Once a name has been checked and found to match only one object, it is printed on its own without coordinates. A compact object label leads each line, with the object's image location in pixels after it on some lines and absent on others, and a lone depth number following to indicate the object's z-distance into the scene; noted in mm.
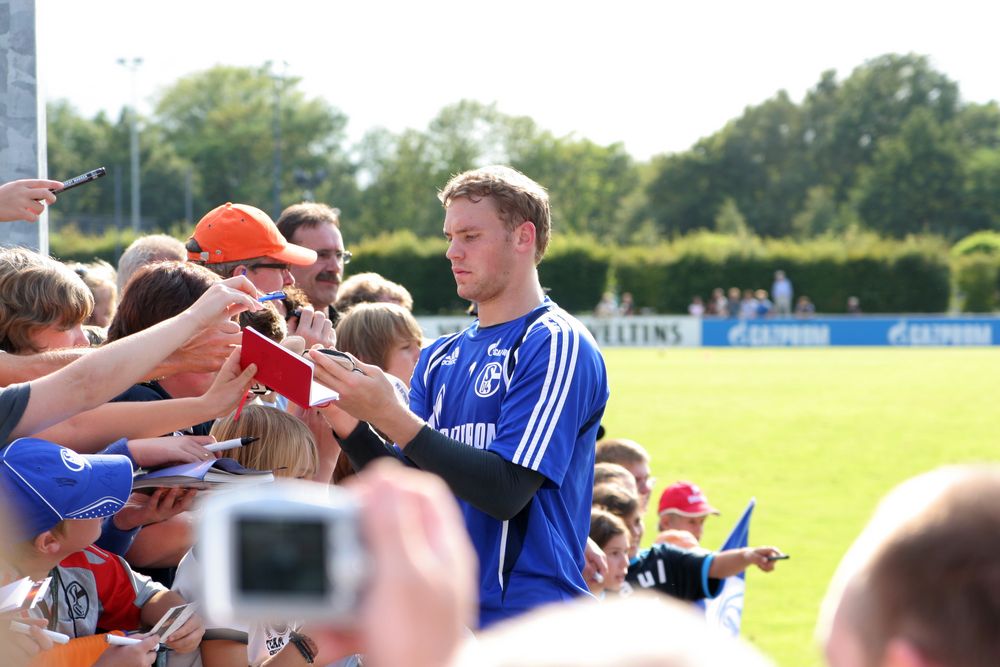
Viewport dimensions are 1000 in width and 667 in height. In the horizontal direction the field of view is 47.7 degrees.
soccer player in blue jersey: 3498
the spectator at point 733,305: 56500
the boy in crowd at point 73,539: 2910
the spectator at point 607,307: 53453
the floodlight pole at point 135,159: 66500
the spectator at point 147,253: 5945
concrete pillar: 4809
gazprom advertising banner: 46031
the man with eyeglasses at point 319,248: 6664
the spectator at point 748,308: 54375
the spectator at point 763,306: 54562
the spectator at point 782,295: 57656
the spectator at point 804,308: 56969
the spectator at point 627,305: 57844
